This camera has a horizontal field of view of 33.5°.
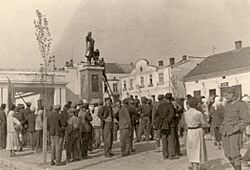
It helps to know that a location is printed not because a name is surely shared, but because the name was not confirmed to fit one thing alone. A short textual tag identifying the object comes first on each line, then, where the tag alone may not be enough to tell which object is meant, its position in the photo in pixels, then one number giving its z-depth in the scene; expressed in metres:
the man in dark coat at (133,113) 13.67
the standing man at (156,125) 10.60
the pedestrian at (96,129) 13.75
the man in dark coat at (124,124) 11.50
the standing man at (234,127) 7.40
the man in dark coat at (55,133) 10.52
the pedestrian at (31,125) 13.81
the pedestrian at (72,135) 11.02
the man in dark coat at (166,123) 10.36
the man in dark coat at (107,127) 11.63
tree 10.26
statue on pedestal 19.46
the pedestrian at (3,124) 15.16
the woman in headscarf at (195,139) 8.22
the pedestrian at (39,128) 13.53
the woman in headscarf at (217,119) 12.17
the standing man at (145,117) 14.55
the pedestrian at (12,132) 13.18
